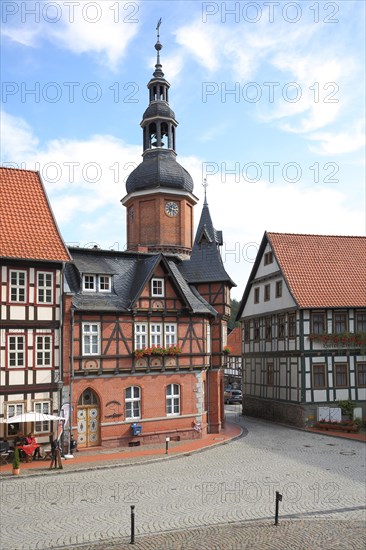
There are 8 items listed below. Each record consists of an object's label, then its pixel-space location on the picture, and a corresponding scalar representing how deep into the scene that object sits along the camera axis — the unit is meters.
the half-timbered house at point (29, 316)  23.66
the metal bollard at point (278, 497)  14.37
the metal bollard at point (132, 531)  13.38
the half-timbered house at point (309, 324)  33.12
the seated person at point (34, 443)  23.33
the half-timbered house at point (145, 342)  26.31
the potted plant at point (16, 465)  20.67
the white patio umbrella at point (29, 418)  22.42
